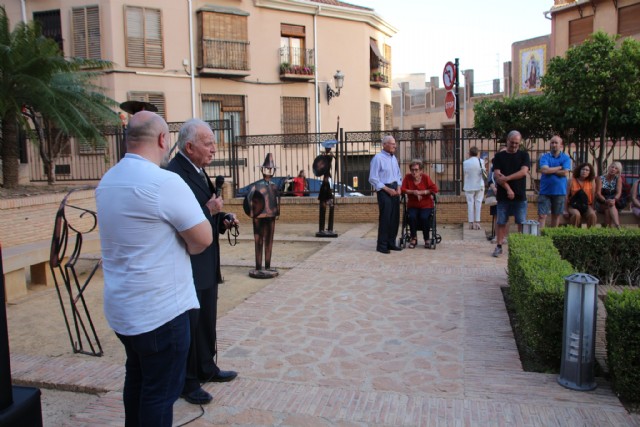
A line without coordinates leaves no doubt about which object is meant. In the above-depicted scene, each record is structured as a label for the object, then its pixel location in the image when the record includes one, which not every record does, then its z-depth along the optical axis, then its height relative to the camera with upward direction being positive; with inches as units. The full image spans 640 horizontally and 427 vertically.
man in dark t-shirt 341.1 -16.3
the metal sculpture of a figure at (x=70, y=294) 193.5 -45.2
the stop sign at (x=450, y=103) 442.9 +40.8
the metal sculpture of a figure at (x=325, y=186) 433.1 -22.6
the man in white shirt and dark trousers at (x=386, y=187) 371.2 -20.2
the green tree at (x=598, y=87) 416.8 +49.0
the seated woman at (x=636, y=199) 380.8 -31.3
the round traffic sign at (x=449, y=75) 449.3 +63.3
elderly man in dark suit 152.2 -29.1
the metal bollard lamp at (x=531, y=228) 290.7 -37.7
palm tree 393.4 +50.2
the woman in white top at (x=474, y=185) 458.6 -24.6
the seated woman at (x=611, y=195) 384.8 -28.9
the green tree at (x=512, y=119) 507.2 +31.0
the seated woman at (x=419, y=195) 381.7 -26.6
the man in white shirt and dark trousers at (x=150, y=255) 107.0 -18.2
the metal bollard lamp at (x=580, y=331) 162.6 -50.7
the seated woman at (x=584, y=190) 375.9 -25.8
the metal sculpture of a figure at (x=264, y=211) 291.3 -27.7
